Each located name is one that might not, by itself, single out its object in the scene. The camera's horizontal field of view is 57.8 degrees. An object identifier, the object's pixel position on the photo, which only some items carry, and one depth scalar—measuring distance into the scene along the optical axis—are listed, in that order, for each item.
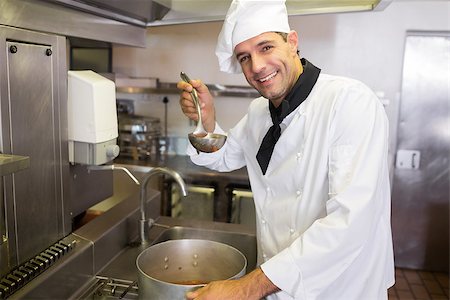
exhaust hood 1.47
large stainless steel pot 1.37
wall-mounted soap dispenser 1.42
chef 1.08
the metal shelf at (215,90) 3.66
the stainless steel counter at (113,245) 1.28
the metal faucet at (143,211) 1.62
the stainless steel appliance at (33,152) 1.16
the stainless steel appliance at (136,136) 3.69
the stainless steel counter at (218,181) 3.35
